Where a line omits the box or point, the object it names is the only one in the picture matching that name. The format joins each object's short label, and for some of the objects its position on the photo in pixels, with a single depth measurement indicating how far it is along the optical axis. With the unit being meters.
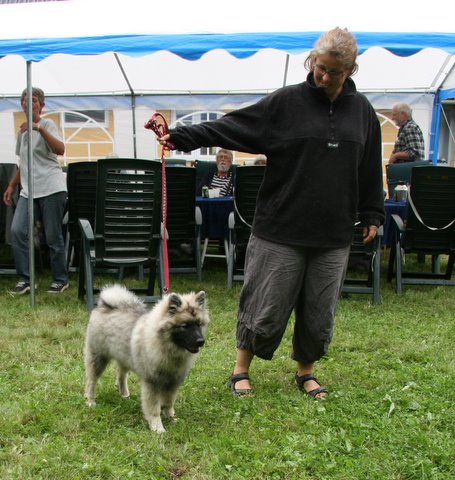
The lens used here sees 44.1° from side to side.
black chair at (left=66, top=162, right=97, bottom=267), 5.68
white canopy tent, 5.24
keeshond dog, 2.68
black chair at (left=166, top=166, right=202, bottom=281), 5.74
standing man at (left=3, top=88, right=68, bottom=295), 5.32
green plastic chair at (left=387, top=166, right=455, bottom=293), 5.55
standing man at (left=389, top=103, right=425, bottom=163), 7.67
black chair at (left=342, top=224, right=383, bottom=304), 5.39
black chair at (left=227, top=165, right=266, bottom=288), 5.58
